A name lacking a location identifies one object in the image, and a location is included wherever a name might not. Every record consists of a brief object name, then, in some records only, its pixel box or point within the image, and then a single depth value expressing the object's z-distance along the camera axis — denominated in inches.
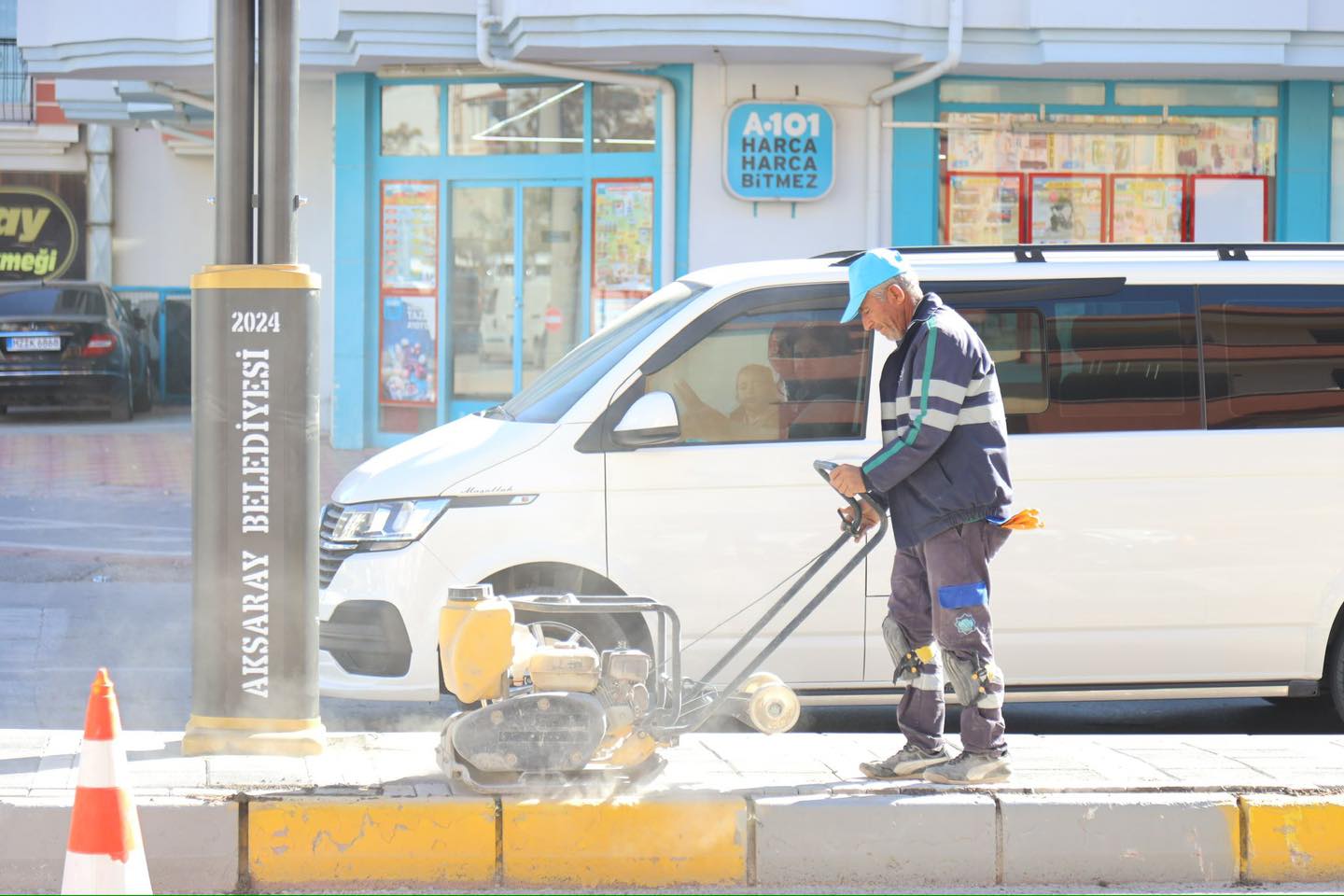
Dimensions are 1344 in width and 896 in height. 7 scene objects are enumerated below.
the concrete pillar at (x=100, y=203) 2079.2
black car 1521.9
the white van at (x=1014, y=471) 498.9
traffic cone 319.3
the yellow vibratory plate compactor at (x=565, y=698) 396.2
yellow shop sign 2128.4
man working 403.2
